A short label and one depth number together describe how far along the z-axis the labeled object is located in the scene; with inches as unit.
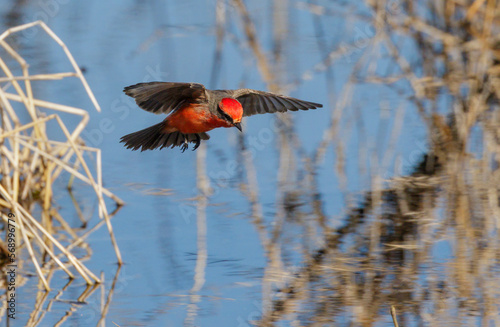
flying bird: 323.0
